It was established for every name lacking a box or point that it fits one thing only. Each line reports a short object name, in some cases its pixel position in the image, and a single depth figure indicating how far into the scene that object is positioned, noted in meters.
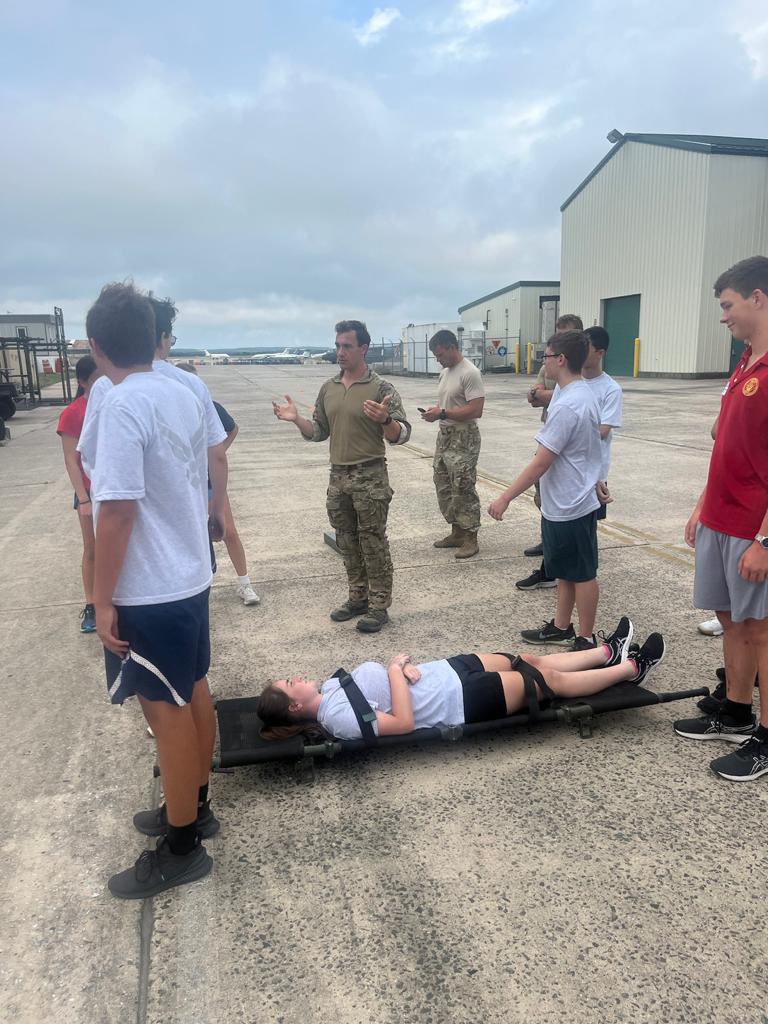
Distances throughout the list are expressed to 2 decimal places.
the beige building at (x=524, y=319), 39.53
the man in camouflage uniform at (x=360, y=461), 4.46
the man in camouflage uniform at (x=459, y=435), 5.93
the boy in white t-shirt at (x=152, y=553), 2.03
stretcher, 2.82
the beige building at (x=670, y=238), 24.81
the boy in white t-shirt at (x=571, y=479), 3.78
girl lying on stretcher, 2.89
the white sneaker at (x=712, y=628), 4.21
